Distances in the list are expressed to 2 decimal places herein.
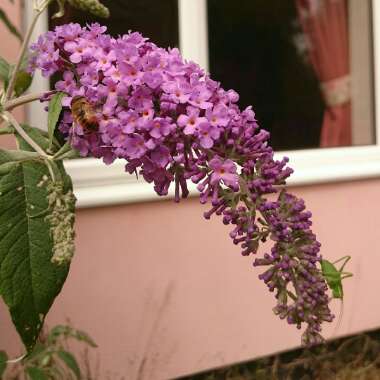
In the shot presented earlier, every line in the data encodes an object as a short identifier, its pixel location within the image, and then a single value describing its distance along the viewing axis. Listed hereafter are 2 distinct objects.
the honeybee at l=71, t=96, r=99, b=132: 0.28
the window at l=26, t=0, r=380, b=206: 0.76
